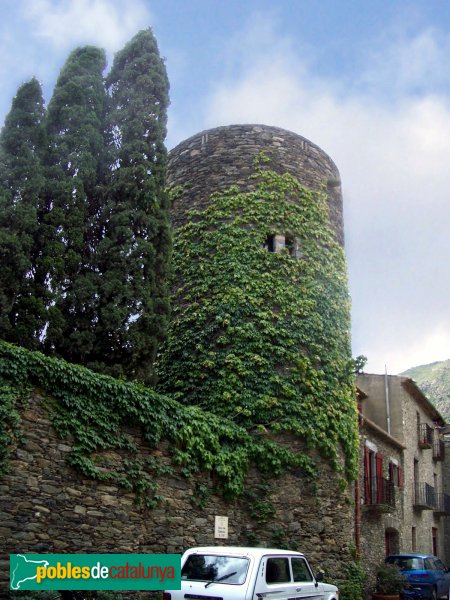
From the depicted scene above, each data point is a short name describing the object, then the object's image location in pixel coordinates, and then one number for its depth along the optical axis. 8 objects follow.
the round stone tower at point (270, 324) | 13.89
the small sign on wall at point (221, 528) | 12.39
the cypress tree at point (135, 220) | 12.50
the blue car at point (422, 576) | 17.39
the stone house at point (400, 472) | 19.33
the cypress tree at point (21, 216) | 11.16
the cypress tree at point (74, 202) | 11.89
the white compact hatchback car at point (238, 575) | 8.25
